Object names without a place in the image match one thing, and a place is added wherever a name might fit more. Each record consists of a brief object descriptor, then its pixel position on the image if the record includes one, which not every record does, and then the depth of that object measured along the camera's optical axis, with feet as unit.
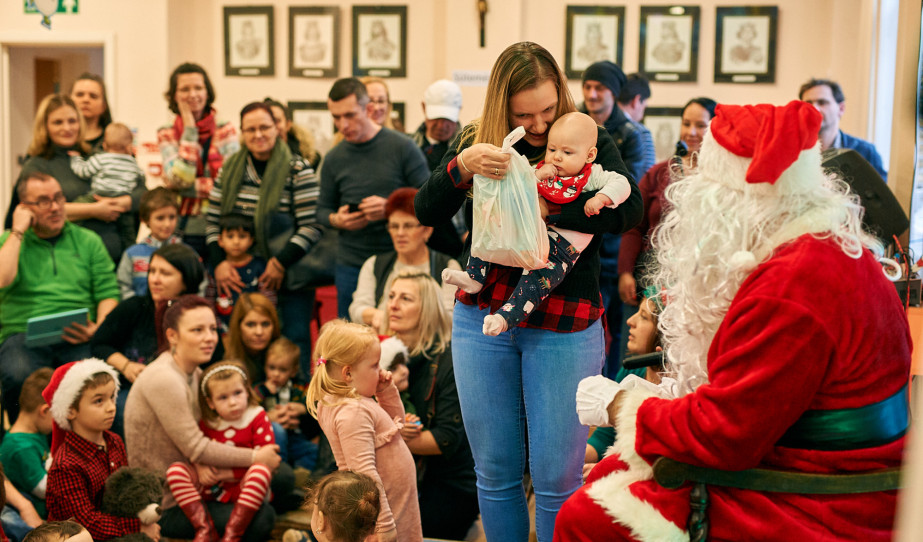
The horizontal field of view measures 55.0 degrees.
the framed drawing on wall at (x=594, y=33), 22.34
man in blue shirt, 15.06
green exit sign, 24.34
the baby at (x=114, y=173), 15.67
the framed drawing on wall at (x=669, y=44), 22.20
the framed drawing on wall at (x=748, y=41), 21.94
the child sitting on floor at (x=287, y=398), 12.89
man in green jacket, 13.44
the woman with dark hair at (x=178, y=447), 10.84
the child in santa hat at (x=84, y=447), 9.59
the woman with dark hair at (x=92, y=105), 17.28
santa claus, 5.20
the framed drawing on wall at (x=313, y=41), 23.66
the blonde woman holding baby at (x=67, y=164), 15.47
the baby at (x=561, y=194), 6.89
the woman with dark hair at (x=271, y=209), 14.33
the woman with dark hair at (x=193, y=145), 15.35
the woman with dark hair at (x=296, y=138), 17.84
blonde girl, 8.21
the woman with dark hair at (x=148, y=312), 13.14
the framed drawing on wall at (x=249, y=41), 24.00
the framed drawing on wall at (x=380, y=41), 23.48
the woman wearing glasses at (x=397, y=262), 12.44
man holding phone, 13.64
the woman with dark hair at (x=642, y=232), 13.03
